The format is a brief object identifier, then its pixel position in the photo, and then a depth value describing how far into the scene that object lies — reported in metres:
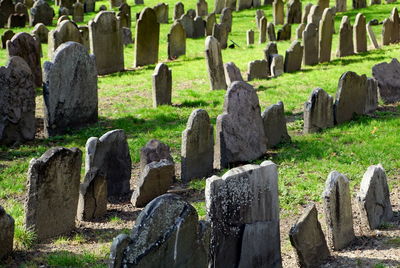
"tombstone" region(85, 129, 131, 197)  10.00
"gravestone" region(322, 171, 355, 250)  8.00
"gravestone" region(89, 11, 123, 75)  19.74
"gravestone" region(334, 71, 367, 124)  13.83
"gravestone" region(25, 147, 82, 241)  8.34
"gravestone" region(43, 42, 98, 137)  13.54
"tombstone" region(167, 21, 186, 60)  23.73
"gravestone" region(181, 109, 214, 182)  10.84
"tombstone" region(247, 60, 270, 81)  18.98
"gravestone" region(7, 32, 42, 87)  17.52
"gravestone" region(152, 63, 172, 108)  15.58
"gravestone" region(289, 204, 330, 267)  7.53
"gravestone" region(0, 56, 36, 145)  13.02
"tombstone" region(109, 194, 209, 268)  5.90
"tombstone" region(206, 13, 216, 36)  28.92
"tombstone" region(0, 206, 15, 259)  7.71
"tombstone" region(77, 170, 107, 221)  9.20
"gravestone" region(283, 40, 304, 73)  19.88
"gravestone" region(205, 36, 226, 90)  17.62
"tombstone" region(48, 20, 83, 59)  19.36
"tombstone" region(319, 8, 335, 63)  21.12
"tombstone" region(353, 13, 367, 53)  22.77
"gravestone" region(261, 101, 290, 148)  12.41
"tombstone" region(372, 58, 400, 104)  15.82
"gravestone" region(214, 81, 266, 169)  11.62
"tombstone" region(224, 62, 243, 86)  17.61
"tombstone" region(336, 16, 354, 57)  22.09
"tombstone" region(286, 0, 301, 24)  31.06
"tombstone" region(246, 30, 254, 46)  26.89
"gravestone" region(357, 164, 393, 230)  8.62
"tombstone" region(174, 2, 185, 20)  33.34
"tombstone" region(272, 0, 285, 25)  31.33
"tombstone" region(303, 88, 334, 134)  13.21
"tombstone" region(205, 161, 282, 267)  7.14
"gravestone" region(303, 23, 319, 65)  20.62
